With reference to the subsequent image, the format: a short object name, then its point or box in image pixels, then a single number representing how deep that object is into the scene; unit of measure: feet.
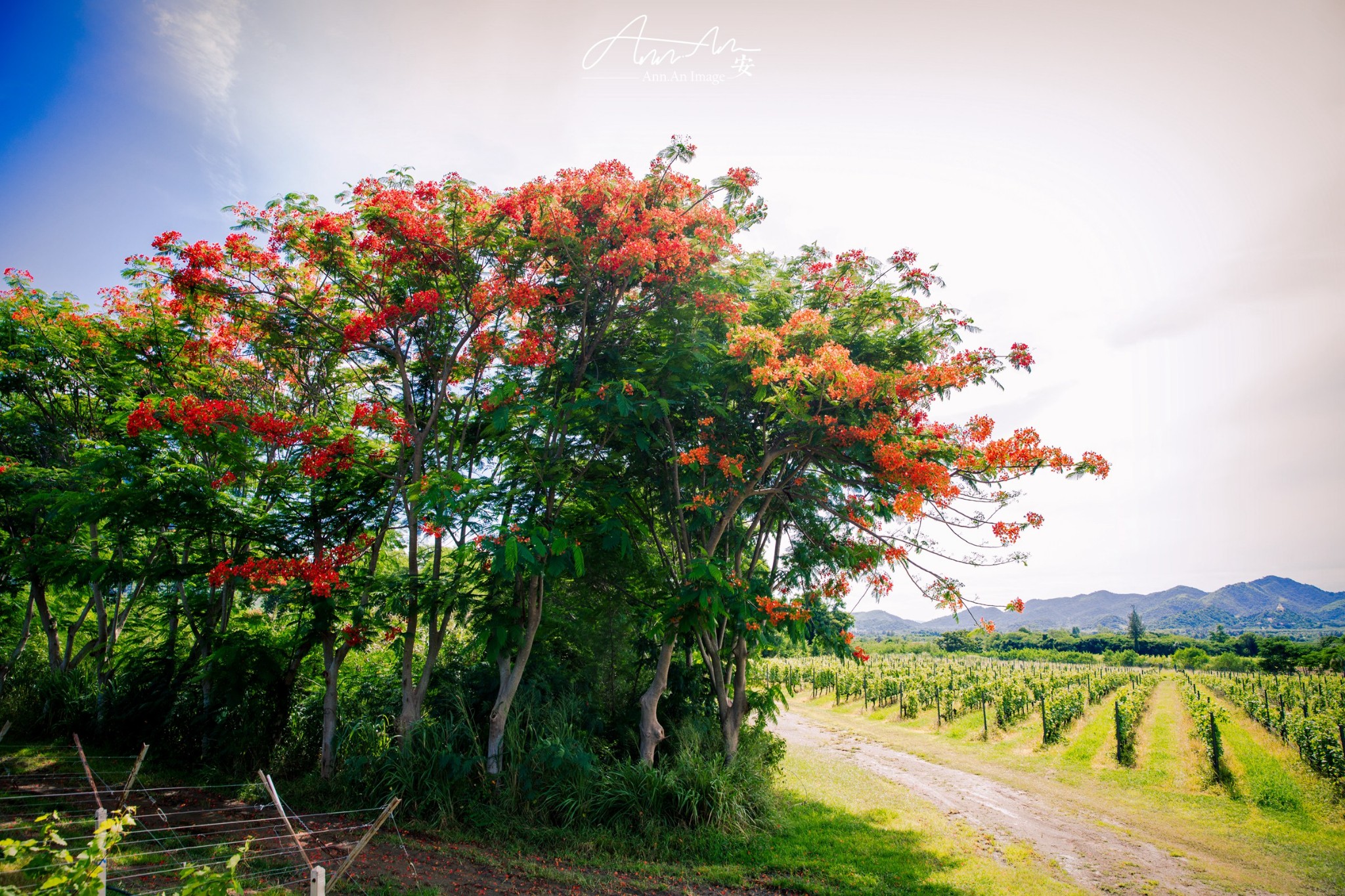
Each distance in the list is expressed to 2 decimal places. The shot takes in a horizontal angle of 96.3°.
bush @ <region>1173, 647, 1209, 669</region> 143.13
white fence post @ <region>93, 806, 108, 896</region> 8.85
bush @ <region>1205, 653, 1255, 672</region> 130.78
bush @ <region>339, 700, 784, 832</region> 23.26
